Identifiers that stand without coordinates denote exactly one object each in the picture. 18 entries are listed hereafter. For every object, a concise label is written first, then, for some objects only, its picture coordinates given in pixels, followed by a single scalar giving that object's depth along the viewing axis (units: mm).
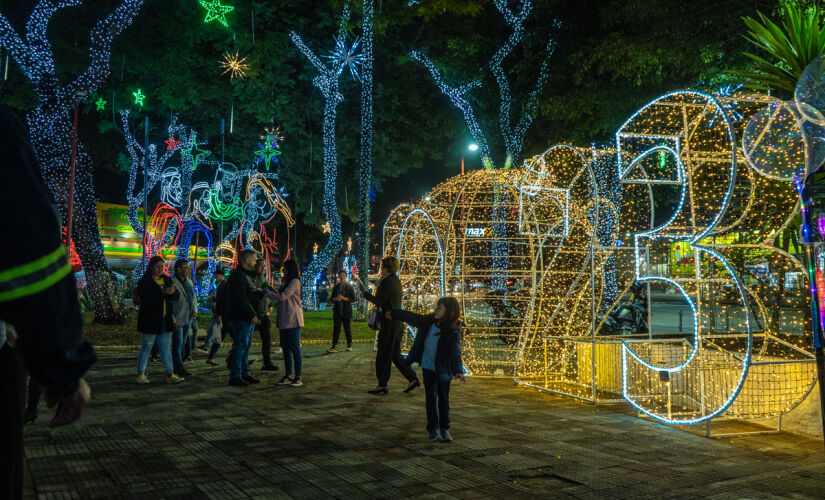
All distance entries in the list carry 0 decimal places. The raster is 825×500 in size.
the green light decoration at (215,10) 17588
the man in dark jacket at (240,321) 9555
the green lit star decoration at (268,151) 22659
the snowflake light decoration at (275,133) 23944
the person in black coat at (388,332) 9119
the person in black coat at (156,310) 9250
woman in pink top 9586
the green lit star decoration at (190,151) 25234
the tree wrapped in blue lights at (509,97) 16859
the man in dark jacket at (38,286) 1640
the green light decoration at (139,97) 19609
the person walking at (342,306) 14294
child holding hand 6387
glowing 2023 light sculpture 6820
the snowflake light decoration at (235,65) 21391
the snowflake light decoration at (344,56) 21302
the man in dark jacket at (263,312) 10516
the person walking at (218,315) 10912
